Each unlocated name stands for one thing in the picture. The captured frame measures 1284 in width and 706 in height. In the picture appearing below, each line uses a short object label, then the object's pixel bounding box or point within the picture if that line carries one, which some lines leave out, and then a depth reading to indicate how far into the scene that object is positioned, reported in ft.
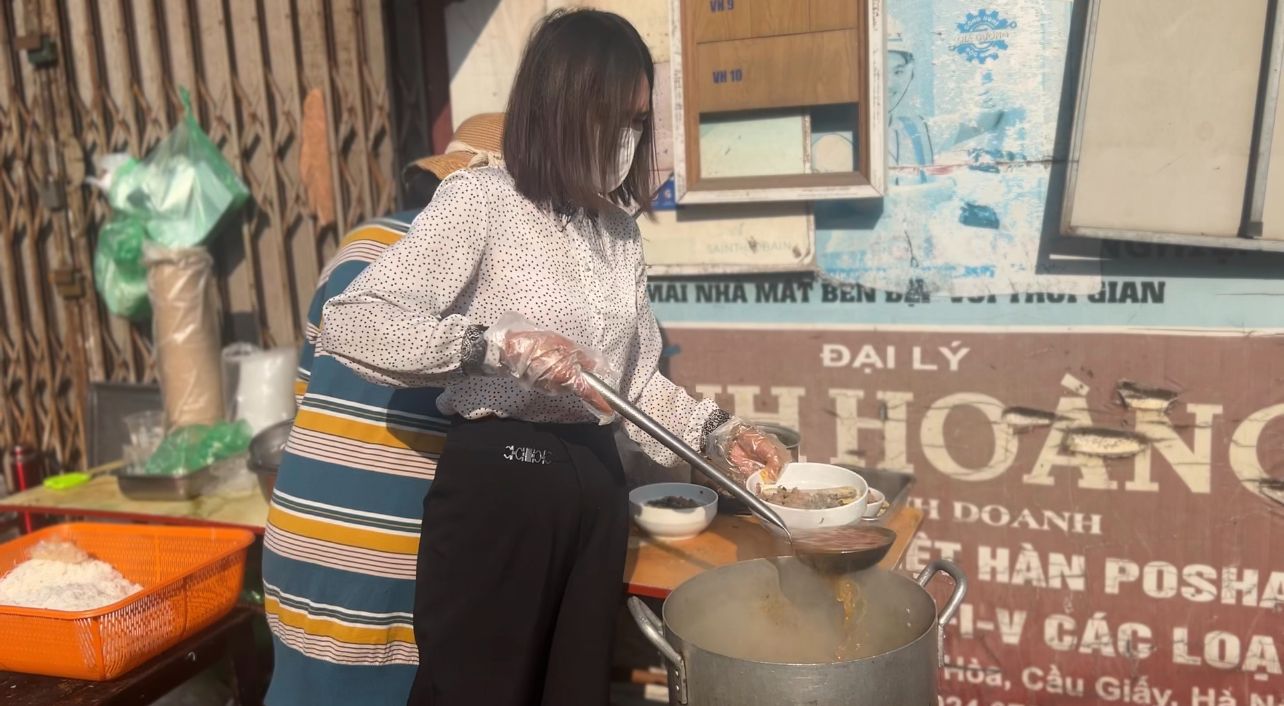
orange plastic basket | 8.32
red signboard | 9.92
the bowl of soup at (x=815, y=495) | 7.45
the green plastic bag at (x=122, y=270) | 14.90
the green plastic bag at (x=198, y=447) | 11.60
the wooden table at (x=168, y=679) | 8.27
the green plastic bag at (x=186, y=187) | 14.37
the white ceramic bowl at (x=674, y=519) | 8.63
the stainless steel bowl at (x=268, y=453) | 10.52
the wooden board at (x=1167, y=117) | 9.16
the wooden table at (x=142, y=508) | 10.58
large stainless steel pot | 5.91
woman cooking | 6.20
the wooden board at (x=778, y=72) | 10.71
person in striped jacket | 7.57
